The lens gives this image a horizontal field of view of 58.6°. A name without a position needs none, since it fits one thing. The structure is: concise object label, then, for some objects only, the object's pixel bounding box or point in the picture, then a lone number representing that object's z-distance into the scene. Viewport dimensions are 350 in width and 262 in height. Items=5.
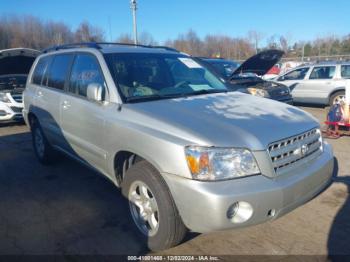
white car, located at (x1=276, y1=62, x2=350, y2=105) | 10.11
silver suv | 2.40
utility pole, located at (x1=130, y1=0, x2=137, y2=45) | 15.11
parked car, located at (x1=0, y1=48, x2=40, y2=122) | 8.81
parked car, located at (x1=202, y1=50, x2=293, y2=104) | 8.56
